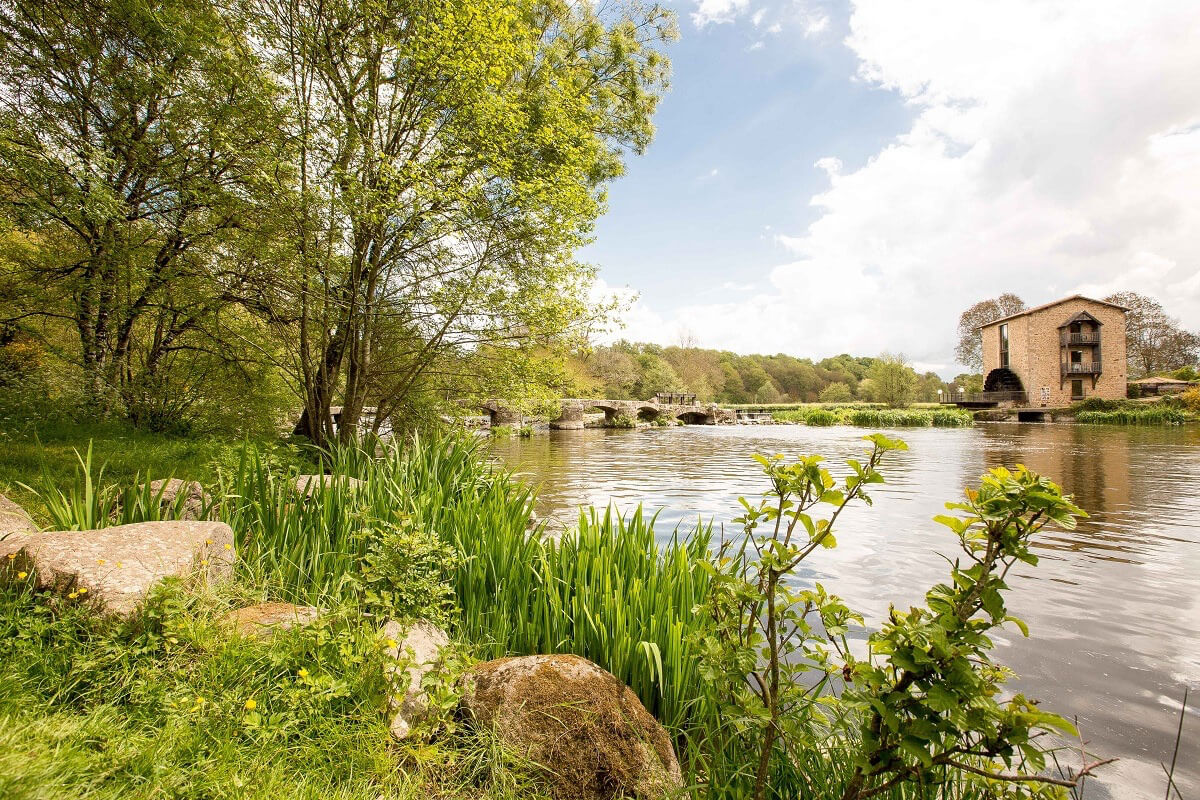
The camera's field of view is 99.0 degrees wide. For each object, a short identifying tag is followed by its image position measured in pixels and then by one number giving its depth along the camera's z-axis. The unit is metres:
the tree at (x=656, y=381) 59.75
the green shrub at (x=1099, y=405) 33.38
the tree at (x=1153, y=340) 45.00
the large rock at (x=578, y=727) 2.00
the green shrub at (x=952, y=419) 34.53
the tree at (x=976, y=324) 49.53
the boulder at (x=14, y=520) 2.88
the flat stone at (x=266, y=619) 2.30
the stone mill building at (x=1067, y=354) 38.31
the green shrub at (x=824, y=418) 41.78
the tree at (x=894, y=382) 48.66
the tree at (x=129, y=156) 6.41
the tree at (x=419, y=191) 6.53
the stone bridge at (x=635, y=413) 34.38
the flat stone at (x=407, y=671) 2.07
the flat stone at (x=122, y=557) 2.23
